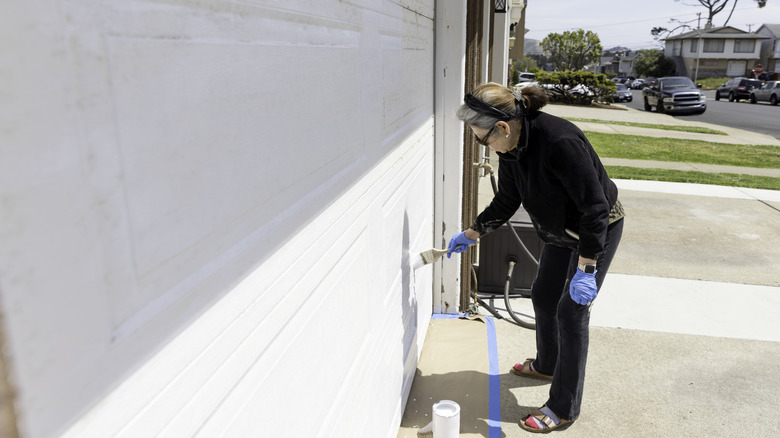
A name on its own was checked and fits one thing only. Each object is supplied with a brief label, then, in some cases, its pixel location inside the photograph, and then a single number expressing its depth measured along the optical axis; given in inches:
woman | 105.7
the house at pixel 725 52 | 2805.1
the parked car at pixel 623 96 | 1405.0
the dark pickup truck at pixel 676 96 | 999.6
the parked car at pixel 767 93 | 1284.4
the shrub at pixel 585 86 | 1116.5
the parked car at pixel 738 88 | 1393.9
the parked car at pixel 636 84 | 2258.4
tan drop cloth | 126.4
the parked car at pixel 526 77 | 1454.2
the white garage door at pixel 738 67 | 2817.4
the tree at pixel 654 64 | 2625.5
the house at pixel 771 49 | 2689.5
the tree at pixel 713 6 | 2851.9
